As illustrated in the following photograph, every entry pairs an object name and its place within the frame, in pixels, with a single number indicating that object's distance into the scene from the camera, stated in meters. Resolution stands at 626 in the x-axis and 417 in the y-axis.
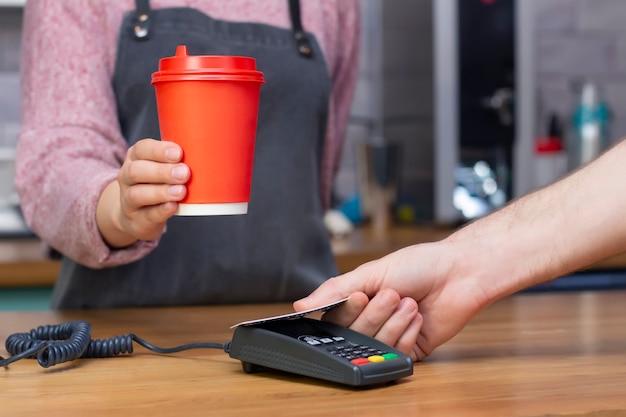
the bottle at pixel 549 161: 2.71
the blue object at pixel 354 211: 2.65
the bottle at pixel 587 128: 2.71
